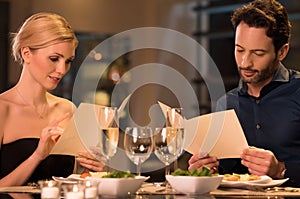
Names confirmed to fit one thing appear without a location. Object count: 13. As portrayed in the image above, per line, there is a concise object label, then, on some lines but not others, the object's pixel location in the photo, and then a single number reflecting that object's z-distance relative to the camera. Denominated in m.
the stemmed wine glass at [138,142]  2.38
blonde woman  3.22
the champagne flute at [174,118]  2.64
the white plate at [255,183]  2.57
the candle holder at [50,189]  1.93
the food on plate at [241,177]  2.62
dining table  2.35
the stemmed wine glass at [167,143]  2.46
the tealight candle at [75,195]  1.88
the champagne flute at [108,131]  2.46
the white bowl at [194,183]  2.38
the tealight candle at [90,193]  1.93
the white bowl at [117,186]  2.32
